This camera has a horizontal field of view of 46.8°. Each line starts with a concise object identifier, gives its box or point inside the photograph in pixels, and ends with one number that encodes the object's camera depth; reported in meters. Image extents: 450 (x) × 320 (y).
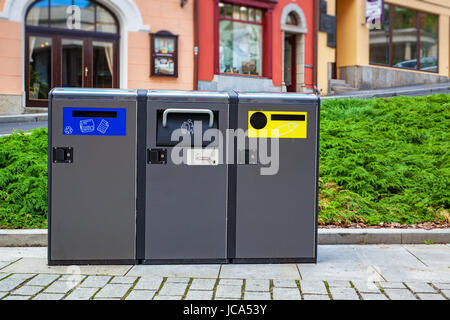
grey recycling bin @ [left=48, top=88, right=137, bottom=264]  4.55
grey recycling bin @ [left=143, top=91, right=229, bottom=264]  4.65
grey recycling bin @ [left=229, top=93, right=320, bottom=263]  4.70
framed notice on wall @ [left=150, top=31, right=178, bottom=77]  17.02
